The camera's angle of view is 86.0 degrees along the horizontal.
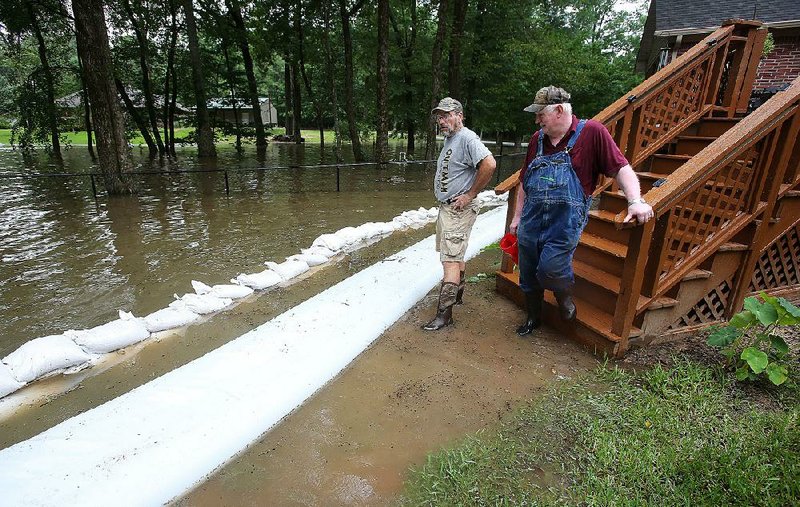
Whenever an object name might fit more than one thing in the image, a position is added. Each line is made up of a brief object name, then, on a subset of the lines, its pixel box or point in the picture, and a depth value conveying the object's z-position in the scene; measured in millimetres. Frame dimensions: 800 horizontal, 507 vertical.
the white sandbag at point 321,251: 5324
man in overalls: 2486
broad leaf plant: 2336
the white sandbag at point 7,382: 2471
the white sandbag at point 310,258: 5016
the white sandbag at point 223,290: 3976
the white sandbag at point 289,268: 4620
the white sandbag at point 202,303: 3680
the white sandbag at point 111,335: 2962
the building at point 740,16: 9344
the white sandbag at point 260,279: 4277
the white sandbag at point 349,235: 5820
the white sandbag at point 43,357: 2619
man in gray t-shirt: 2977
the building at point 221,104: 22578
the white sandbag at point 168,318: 3328
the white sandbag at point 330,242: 5545
